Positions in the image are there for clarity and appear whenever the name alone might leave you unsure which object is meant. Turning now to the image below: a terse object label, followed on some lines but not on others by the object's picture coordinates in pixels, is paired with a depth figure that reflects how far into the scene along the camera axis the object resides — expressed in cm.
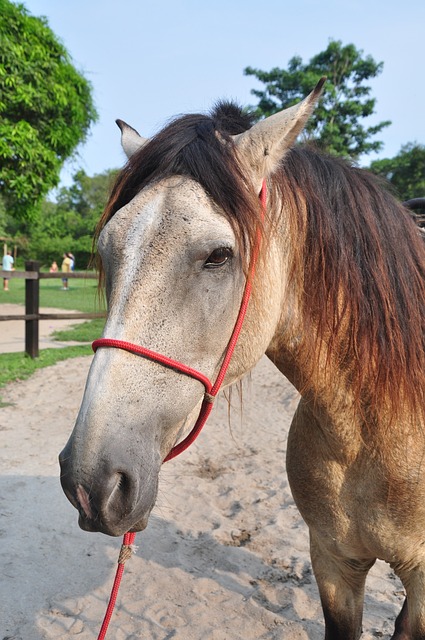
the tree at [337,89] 1939
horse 115
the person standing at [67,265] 2194
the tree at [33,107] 855
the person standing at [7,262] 1952
